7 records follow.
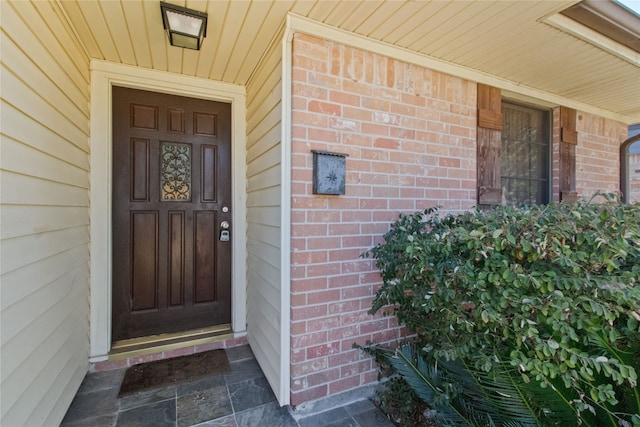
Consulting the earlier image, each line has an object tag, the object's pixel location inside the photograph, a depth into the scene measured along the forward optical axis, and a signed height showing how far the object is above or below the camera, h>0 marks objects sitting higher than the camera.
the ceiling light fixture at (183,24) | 1.55 +1.06
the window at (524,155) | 2.75 +0.58
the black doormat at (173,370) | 1.98 -1.20
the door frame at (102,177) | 2.13 +0.25
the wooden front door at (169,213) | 2.29 -0.02
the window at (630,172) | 3.38 +0.52
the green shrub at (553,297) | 0.97 -0.31
